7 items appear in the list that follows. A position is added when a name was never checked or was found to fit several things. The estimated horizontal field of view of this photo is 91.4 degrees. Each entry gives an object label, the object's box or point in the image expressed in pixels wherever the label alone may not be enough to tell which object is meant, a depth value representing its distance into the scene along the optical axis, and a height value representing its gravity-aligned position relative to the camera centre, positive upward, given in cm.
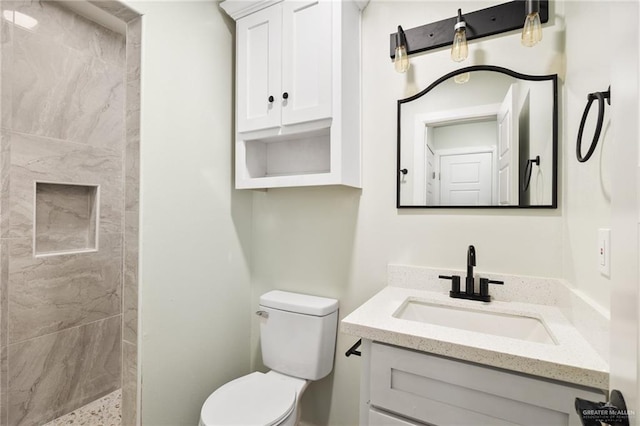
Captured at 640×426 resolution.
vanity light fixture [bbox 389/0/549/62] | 125 +81
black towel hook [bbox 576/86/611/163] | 75 +24
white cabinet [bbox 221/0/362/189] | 140 +61
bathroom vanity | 75 -41
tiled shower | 160 +0
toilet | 132 -71
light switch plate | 77 -9
